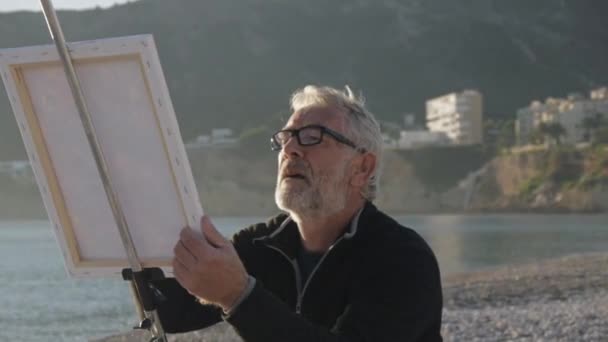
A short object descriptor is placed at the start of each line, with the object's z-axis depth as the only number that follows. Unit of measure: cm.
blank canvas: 160
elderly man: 159
